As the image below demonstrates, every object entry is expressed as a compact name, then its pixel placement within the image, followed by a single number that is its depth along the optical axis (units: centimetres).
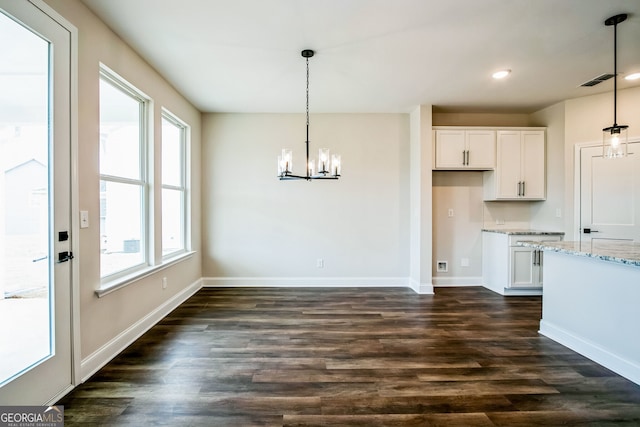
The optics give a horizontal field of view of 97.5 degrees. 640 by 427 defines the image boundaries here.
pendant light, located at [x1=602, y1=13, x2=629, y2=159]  225
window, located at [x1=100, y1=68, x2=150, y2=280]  247
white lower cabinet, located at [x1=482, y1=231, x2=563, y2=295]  401
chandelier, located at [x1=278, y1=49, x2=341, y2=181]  262
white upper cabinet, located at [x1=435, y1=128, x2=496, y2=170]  426
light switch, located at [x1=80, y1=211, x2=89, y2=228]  207
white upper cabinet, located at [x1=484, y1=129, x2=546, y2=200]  429
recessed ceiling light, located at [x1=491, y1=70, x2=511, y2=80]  315
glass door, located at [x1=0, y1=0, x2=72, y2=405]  157
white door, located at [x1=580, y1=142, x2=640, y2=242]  354
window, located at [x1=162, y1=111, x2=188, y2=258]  360
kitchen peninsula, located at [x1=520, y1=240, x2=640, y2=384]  211
